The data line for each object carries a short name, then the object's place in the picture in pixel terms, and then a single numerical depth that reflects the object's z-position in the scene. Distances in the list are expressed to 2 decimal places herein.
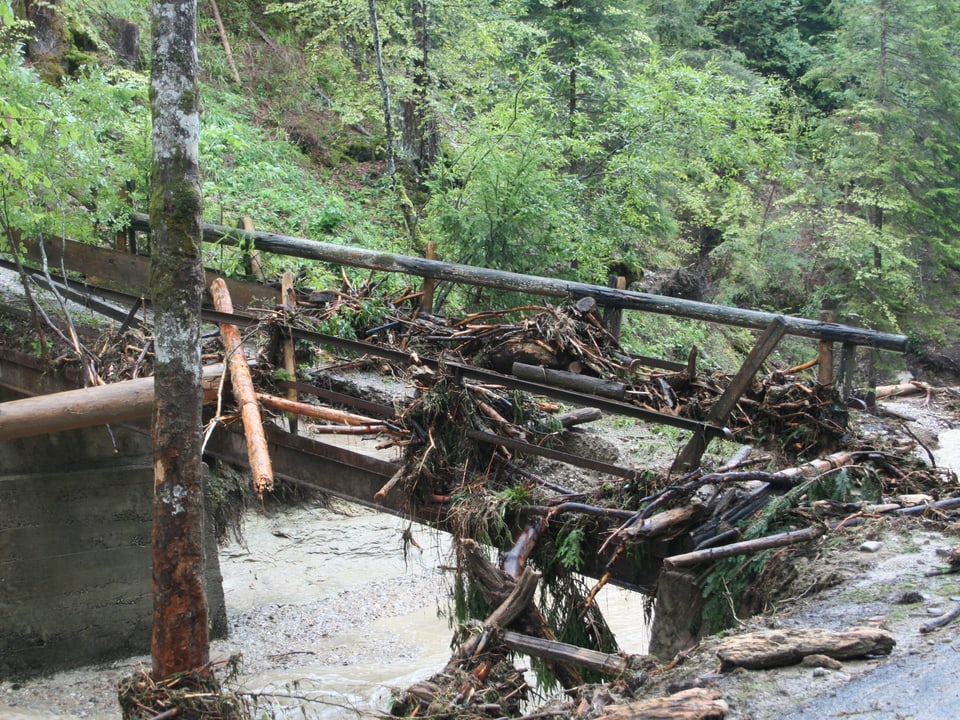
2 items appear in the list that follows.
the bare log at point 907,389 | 13.00
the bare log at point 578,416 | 6.08
